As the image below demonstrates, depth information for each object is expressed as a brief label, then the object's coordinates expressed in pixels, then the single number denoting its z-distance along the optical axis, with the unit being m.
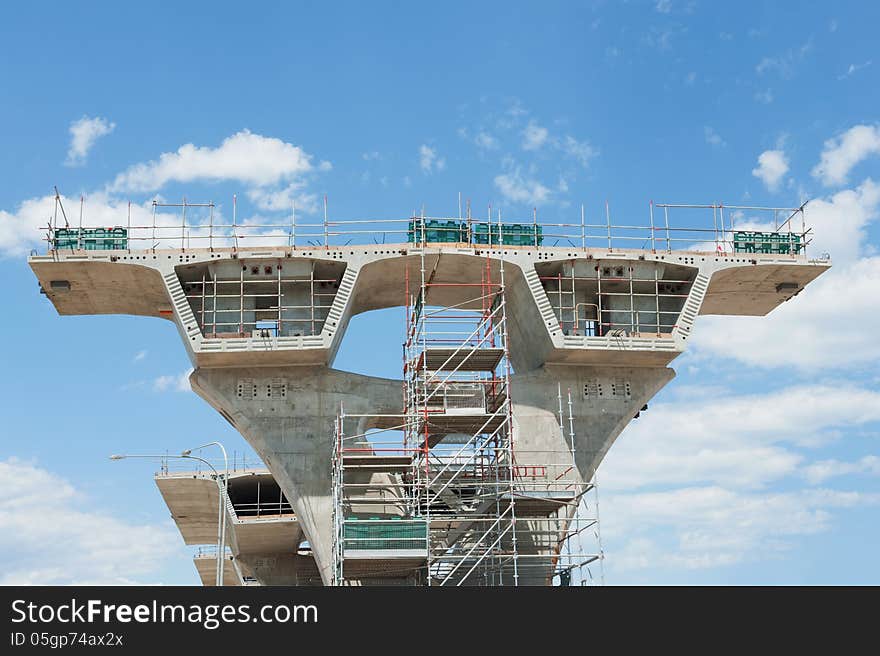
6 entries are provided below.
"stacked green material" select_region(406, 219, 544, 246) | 53.84
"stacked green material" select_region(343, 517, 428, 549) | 47.75
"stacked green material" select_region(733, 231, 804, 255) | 55.38
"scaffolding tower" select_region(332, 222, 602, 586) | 48.59
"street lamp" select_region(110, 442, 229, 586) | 49.83
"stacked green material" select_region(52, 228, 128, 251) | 52.38
